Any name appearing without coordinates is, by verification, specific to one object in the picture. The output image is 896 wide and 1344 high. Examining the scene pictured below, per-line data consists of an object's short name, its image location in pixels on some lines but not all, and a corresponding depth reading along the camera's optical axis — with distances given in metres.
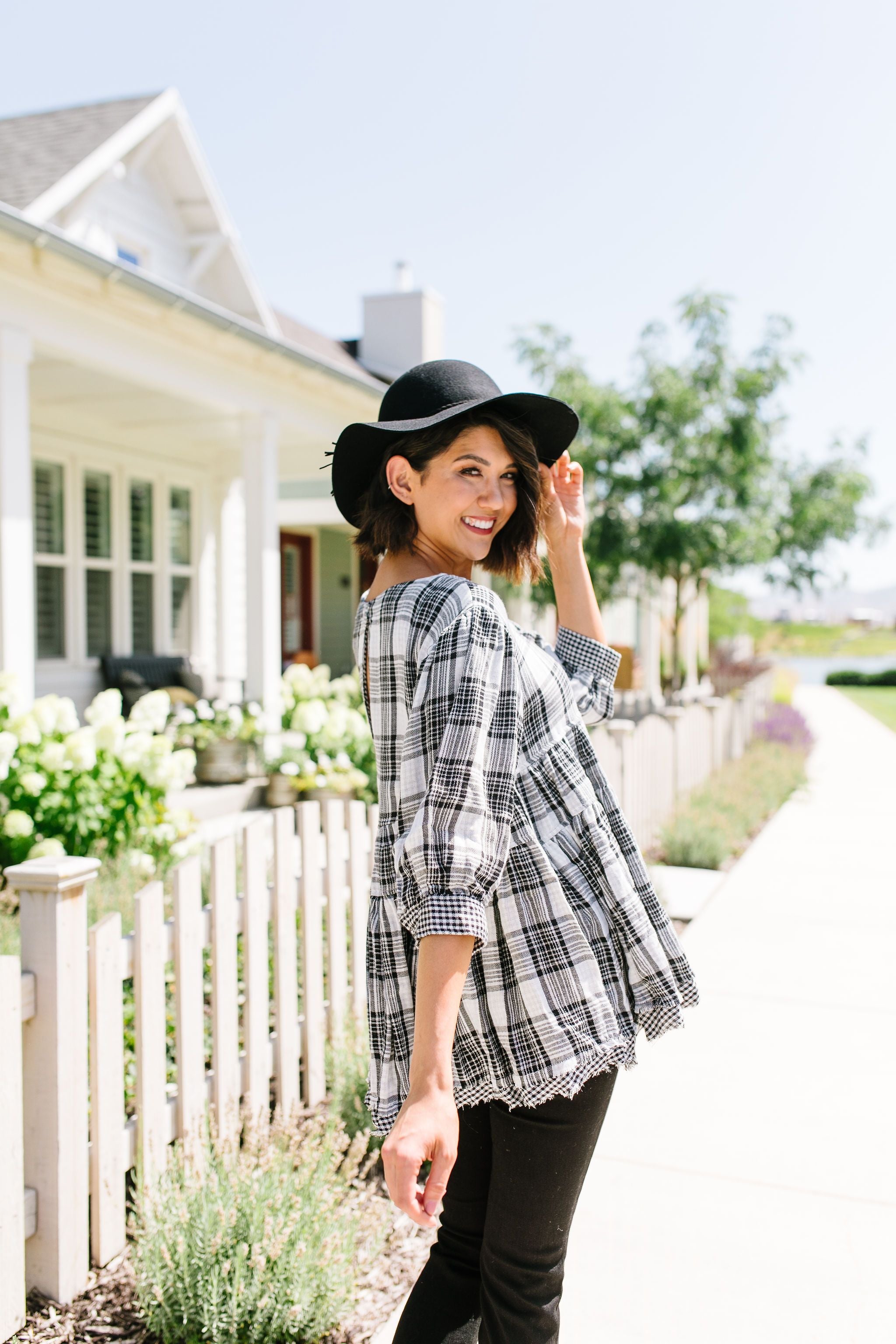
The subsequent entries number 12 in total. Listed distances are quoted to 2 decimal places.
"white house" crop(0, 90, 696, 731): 6.10
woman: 1.26
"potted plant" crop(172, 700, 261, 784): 7.38
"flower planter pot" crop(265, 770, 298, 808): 7.20
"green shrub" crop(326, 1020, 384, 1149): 2.93
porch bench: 8.91
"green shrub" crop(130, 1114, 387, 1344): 2.02
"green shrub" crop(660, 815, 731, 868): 6.55
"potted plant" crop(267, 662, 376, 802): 6.95
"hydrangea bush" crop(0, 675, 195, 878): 4.38
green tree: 11.19
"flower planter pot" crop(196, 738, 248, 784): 7.39
